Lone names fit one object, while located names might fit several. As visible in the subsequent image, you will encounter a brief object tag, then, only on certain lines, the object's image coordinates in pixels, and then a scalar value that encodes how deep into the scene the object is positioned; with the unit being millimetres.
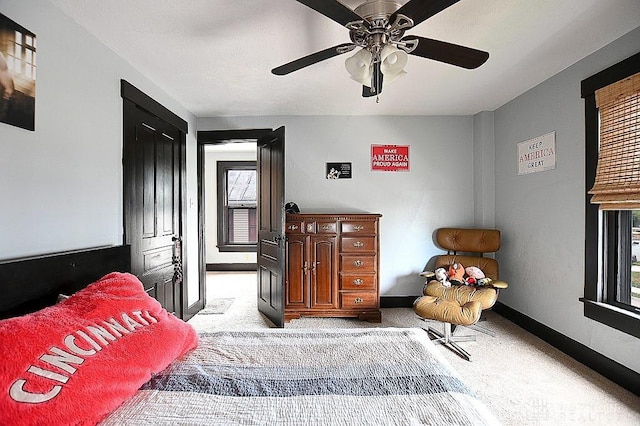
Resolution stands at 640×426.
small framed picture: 4246
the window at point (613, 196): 2262
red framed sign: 4250
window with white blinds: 6891
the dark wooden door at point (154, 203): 2680
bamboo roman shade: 2230
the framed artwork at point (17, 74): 1569
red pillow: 848
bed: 908
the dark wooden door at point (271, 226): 3438
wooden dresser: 3756
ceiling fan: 1501
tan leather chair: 2898
